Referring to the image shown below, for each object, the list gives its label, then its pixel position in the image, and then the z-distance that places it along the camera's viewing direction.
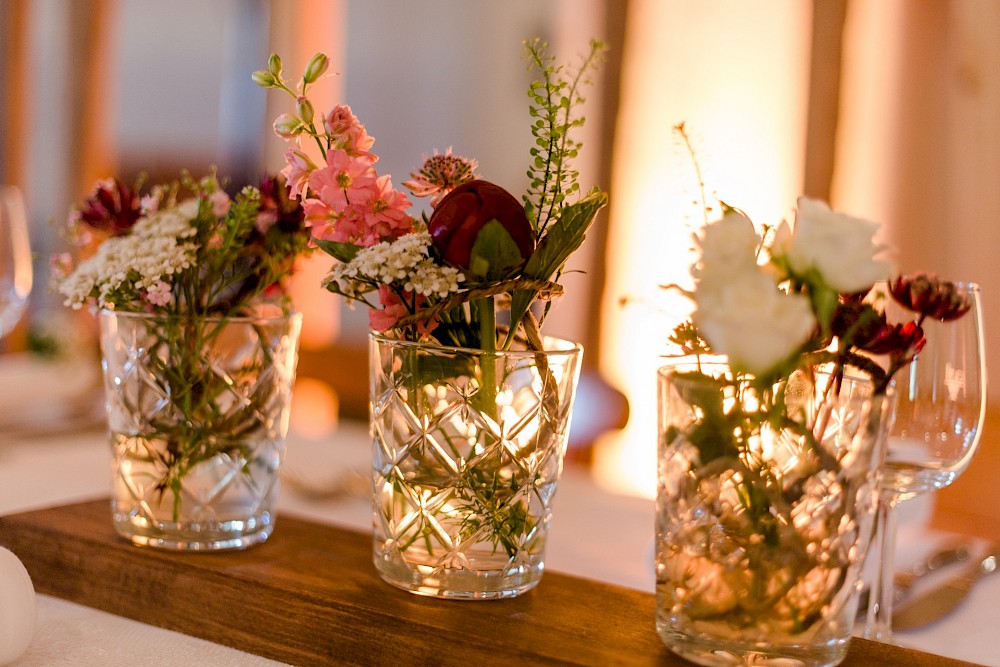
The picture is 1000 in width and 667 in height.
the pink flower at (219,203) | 0.77
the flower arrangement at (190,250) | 0.74
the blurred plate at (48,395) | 1.42
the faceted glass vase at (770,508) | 0.53
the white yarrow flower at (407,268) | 0.59
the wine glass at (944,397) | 0.72
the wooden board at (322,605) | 0.61
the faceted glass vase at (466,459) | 0.65
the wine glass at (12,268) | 1.31
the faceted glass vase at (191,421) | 0.77
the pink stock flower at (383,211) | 0.65
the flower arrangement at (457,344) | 0.61
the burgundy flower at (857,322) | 0.54
